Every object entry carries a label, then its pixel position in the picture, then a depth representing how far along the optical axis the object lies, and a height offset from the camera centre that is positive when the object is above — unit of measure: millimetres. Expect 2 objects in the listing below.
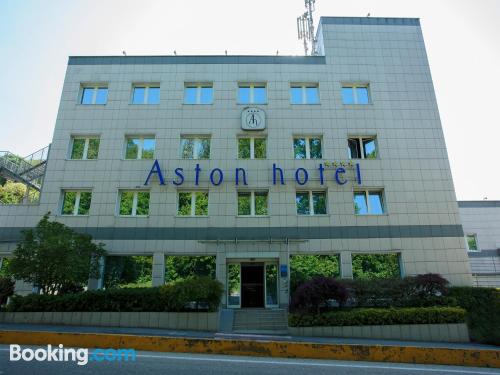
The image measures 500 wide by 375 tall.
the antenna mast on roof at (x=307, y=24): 26831 +22257
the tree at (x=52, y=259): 13930 +1275
